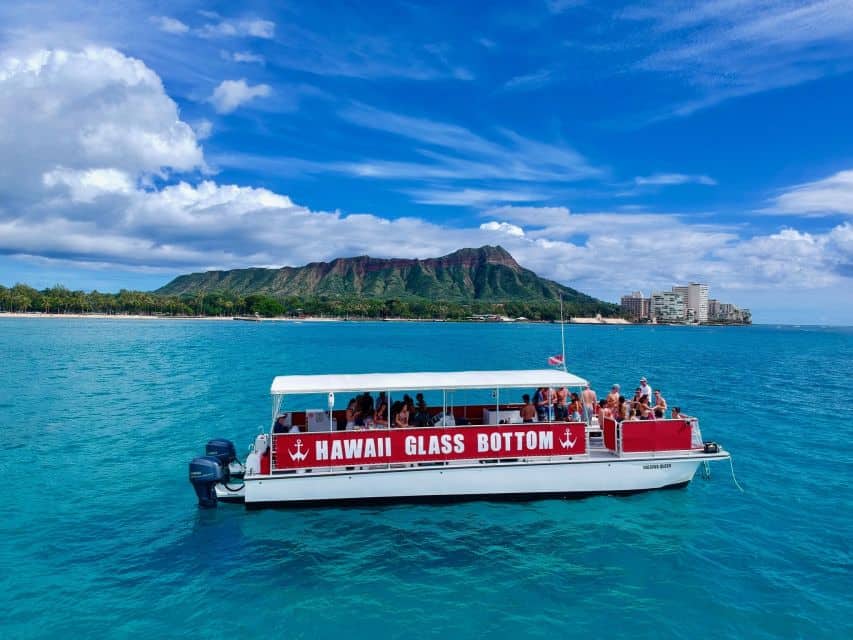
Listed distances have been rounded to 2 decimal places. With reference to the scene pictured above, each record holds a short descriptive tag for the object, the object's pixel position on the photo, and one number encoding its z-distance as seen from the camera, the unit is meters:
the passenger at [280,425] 13.92
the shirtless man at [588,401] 15.91
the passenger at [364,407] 15.01
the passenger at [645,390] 16.36
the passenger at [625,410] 14.95
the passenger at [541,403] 15.12
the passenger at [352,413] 14.54
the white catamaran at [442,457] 13.52
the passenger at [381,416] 14.49
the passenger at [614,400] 15.84
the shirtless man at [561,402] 14.77
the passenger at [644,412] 15.38
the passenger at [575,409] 14.73
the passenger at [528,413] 14.72
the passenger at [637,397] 15.67
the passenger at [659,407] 15.70
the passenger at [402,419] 14.31
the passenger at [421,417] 14.73
